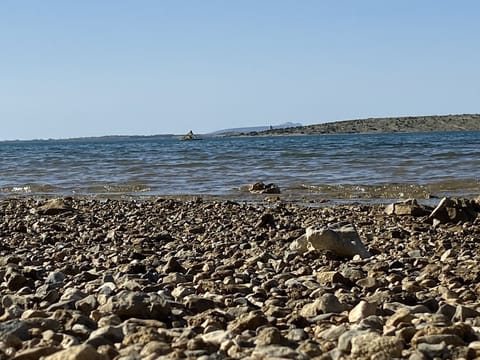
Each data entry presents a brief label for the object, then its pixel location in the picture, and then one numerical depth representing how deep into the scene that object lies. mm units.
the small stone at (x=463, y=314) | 3873
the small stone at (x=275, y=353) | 3076
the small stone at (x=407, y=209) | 9789
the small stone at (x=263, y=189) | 15391
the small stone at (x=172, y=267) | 5918
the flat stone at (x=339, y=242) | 6461
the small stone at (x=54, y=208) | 11172
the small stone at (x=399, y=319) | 3680
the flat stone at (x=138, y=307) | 4051
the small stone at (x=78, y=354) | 3004
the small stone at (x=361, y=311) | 3887
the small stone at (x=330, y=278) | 5135
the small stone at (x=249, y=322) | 3709
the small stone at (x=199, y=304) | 4309
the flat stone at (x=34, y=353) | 3172
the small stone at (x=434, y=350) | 3125
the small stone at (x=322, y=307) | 4129
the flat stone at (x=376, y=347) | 3090
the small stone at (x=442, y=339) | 3270
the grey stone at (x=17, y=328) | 3559
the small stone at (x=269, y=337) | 3396
